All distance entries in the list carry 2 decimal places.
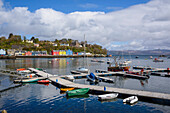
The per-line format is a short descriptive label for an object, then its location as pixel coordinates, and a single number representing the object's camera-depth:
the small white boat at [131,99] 23.70
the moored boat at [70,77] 42.41
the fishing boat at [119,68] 58.64
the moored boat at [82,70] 60.73
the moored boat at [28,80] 38.43
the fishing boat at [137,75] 44.66
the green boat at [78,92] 27.32
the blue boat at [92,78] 40.57
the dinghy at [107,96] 25.39
